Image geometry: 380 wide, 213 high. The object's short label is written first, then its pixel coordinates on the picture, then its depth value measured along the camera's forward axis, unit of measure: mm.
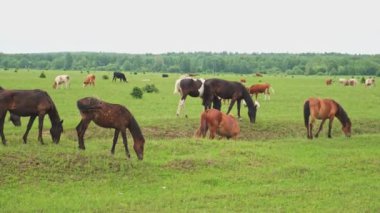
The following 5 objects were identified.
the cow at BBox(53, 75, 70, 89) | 45425
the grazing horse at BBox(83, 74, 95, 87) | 50000
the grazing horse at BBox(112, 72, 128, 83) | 61531
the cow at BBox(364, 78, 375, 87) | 60938
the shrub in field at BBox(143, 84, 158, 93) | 44719
